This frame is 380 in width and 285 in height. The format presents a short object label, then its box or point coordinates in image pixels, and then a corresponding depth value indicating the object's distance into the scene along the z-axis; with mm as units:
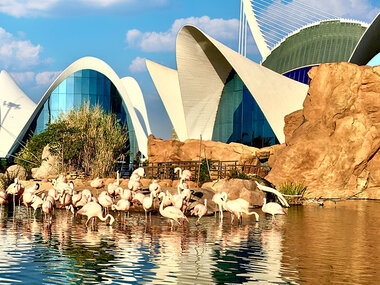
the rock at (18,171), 26898
